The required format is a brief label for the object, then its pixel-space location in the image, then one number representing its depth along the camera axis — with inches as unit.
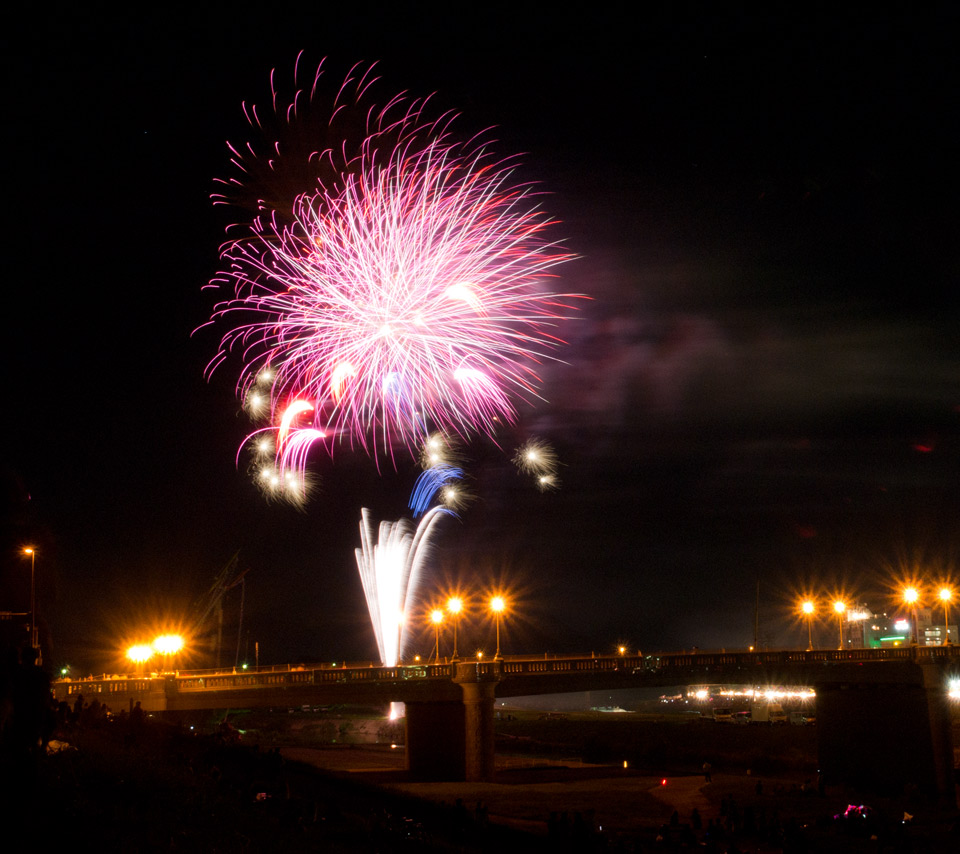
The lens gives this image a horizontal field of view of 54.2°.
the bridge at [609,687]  1959.9
